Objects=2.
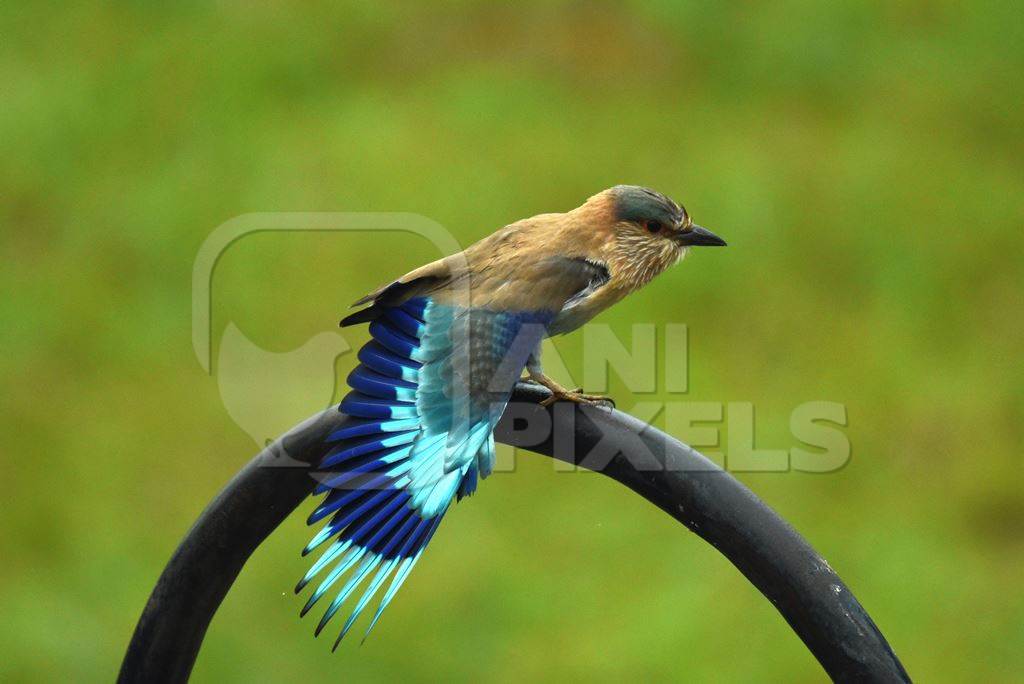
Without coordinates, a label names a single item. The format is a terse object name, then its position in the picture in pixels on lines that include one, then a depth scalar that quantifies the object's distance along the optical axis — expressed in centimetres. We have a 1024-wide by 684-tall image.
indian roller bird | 662
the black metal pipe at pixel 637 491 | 574
